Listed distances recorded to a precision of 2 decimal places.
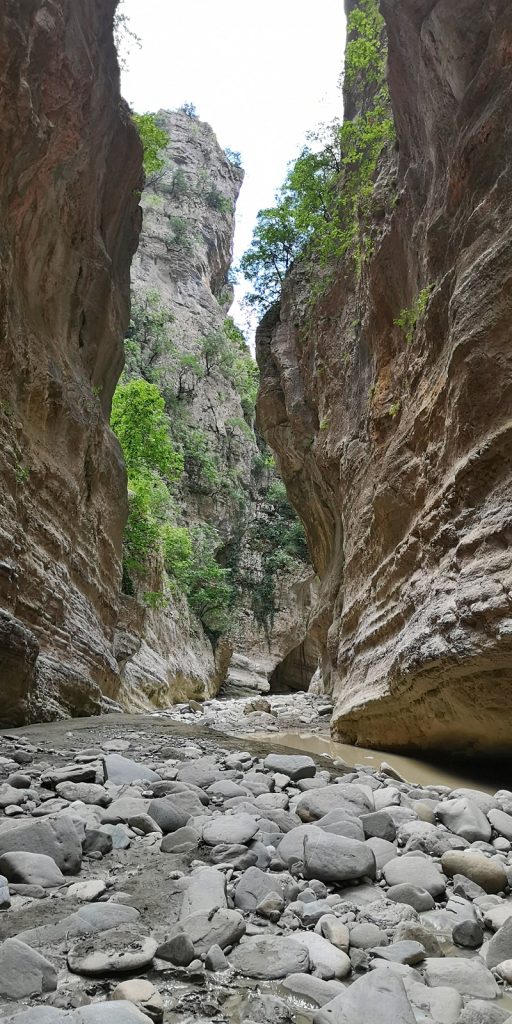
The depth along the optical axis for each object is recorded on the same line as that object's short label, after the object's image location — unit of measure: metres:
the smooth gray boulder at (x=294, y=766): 4.22
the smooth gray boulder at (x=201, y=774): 3.87
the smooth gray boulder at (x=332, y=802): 3.22
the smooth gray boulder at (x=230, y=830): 2.76
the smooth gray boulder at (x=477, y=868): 2.58
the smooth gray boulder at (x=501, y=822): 3.33
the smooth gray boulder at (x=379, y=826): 2.97
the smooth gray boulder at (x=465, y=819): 3.22
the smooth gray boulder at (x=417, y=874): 2.49
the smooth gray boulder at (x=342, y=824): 2.87
